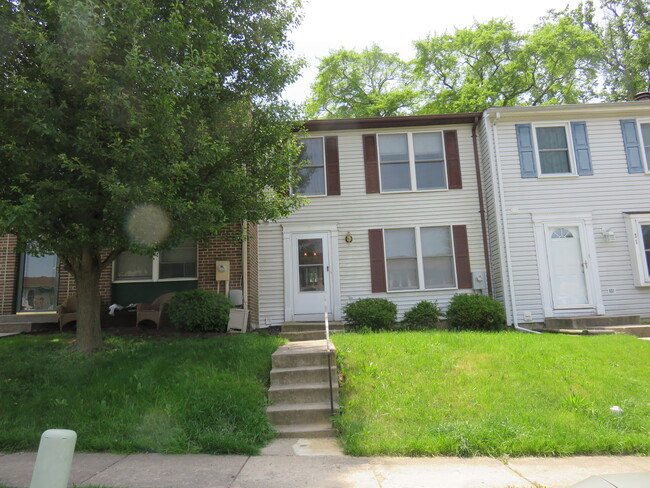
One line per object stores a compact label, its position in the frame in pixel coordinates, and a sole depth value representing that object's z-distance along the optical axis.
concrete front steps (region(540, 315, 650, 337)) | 9.89
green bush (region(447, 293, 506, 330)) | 9.69
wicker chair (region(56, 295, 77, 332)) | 9.45
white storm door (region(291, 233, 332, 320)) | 10.84
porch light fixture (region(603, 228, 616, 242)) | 10.80
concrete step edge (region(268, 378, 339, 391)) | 5.58
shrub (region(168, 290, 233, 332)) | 8.84
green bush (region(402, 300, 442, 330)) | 10.12
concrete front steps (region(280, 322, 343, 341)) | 9.05
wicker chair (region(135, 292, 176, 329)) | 9.45
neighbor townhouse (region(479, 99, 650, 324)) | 10.70
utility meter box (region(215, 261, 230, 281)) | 9.92
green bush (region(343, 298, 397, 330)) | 9.71
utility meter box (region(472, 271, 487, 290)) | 10.91
